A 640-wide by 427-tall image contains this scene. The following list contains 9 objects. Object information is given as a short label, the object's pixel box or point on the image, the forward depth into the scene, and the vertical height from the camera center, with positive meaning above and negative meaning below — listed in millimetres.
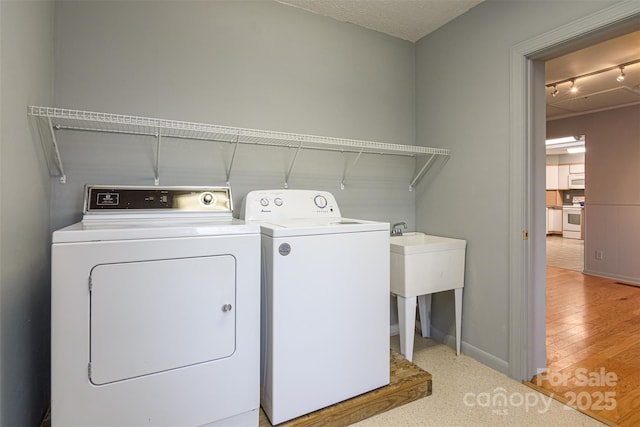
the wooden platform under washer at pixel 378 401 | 1503 -960
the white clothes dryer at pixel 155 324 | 1113 -425
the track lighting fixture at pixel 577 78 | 3162 +1499
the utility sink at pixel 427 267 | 2061 -360
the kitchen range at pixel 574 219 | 8141 -143
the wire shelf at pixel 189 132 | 1488 +465
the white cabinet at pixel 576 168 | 8751 +1281
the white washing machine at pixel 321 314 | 1434 -487
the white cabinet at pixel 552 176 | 9234 +1092
